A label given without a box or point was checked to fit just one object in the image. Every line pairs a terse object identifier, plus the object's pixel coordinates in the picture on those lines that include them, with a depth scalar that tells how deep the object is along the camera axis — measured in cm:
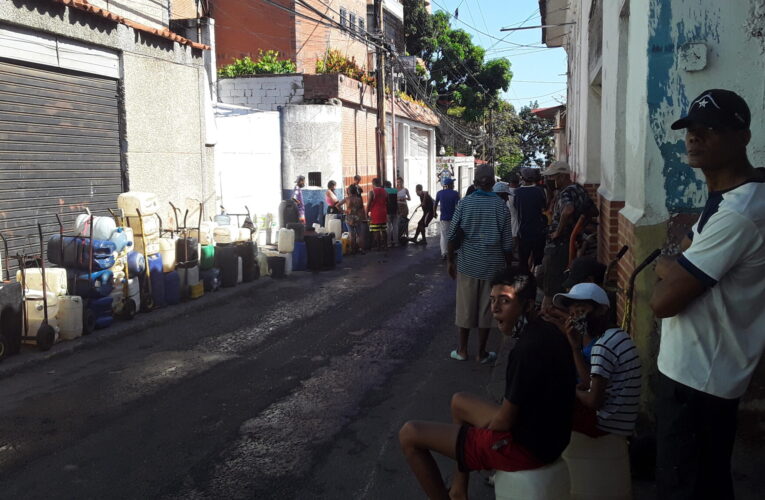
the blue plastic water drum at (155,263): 1100
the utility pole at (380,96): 2250
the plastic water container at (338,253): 1656
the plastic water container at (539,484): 346
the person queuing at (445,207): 1666
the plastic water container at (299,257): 1553
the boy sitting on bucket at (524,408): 345
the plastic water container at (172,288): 1126
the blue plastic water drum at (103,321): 961
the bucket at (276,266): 1448
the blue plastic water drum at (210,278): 1241
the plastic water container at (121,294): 1005
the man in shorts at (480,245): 781
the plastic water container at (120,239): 978
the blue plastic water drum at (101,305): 954
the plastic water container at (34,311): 857
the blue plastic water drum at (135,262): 1038
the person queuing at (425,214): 2019
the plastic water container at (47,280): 898
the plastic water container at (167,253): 1155
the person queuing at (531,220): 1069
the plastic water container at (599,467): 393
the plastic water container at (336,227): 1814
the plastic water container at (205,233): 1295
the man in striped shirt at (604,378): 405
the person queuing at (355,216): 1836
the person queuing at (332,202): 1964
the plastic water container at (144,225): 1105
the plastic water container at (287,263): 1477
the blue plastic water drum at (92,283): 939
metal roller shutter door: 1123
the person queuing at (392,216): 1975
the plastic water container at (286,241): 1505
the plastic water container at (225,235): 1362
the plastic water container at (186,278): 1171
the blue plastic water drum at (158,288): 1098
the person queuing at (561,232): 845
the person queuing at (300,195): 1995
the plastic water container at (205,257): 1258
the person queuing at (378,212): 1862
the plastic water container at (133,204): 1115
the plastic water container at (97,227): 980
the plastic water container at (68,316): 896
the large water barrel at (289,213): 1800
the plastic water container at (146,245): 1100
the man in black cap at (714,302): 291
